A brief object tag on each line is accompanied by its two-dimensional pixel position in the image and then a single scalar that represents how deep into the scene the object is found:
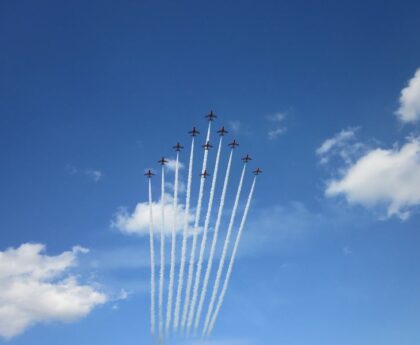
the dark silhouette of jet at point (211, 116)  133.25
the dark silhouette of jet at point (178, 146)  132.88
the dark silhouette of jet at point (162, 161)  133.21
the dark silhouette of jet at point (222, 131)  132.10
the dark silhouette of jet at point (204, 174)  122.72
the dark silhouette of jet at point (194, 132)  131.00
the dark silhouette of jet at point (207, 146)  125.54
